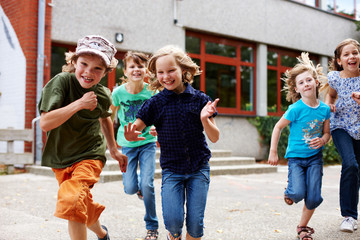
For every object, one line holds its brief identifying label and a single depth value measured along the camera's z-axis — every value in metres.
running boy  2.81
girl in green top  3.99
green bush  12.55
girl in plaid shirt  2.99
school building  9.09
